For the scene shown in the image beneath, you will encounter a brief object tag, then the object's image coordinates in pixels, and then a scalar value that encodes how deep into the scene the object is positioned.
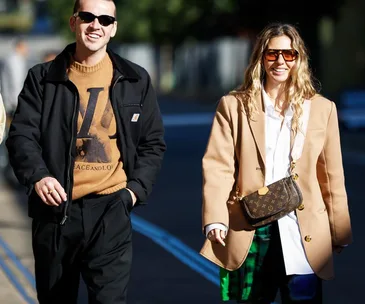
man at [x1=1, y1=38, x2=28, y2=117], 18.91
